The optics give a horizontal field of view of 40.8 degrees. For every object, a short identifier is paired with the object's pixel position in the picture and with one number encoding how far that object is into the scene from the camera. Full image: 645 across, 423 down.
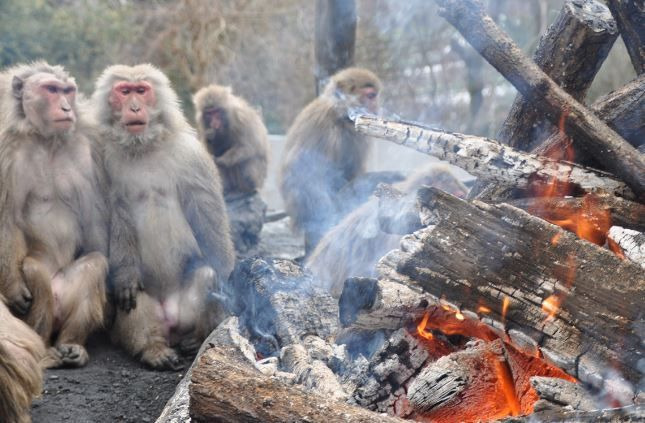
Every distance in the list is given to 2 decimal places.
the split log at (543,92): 3.28
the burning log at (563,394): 2.71
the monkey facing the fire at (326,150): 8.79
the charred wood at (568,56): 3.65
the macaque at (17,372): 3.71
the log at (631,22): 3.54
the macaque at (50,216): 5.15
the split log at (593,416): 2.46
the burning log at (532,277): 2.77
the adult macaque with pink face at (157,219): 5.52
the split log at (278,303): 3.64
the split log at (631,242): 2.99
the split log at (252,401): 2.66
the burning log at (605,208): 3.27
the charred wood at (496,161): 3.42
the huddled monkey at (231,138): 9.90
